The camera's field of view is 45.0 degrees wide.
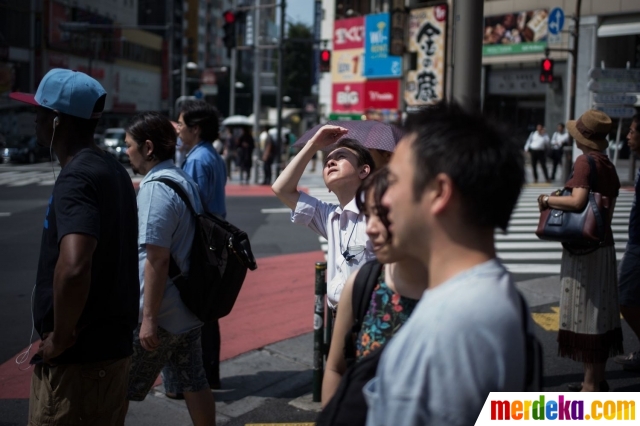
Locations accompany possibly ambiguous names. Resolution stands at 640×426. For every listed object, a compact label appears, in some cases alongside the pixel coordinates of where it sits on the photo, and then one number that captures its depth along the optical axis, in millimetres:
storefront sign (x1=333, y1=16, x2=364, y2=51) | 40906
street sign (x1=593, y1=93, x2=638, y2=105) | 17547
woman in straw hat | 4906
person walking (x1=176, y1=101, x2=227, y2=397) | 5461
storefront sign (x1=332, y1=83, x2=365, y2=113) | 40750
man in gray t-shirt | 1406
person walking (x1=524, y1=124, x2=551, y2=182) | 24750
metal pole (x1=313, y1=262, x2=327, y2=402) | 5062
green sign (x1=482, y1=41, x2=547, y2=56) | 30784
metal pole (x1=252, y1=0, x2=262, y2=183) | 28766
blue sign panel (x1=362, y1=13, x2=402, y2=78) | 37156
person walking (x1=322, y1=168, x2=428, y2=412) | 2049
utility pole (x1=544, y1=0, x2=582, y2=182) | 24250
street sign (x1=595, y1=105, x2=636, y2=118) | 18031
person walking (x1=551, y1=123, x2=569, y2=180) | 25469
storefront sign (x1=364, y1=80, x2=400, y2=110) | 38594
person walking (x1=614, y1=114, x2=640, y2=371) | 5531
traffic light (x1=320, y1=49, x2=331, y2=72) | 30078
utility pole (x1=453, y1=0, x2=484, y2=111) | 4918
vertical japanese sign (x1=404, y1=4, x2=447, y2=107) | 30344
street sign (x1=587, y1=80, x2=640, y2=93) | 17438
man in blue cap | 2740
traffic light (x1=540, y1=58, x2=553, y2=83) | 24781
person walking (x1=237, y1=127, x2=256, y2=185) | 25266
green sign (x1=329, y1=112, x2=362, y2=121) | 34097
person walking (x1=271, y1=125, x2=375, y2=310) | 3457
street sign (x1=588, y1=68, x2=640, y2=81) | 17297
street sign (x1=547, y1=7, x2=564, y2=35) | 27125
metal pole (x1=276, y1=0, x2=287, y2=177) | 24875
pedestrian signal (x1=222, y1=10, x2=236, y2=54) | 25922
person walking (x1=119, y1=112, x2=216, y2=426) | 3764
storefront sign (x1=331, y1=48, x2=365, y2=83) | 41125
